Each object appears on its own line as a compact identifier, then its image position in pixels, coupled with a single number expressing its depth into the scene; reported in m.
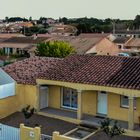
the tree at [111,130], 17.49
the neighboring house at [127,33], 112.68
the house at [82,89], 20.53
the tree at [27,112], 21.42
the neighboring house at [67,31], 122.96
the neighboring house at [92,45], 63.38
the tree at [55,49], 54.60
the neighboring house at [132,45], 79.50
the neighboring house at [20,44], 74.62
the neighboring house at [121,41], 84.66
